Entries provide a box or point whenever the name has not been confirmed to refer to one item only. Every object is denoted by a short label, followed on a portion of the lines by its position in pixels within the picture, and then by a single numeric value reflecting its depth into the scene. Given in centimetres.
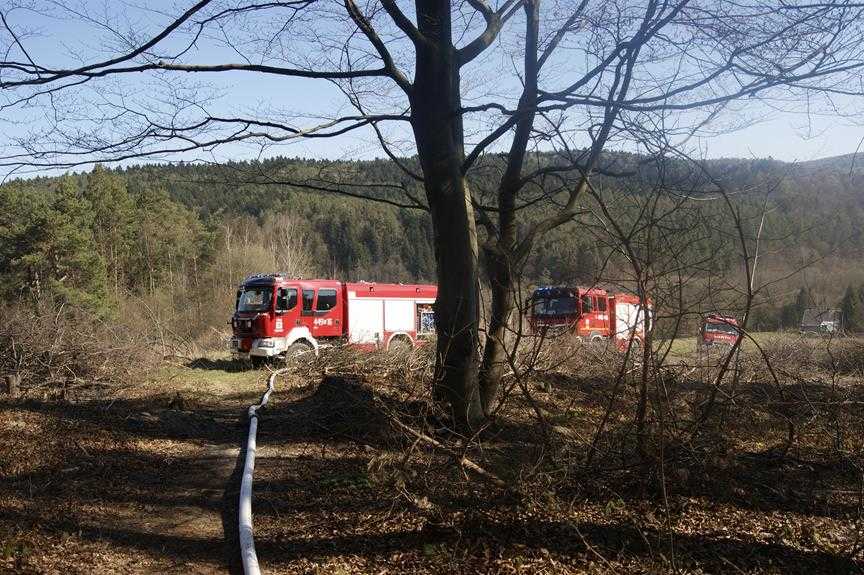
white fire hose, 387
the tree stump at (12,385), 1076
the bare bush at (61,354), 1166
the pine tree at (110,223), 4166
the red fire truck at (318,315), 1833
